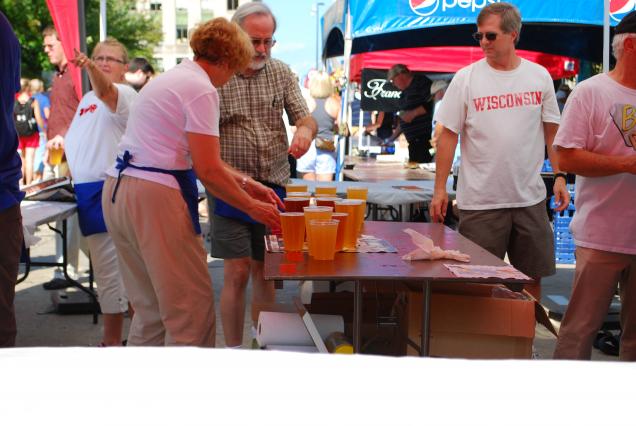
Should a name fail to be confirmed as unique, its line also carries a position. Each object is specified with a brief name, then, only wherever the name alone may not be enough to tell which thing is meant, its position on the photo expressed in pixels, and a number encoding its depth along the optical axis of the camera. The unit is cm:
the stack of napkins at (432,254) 306
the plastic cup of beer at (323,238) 303
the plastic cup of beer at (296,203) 339
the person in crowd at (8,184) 305
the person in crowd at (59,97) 659
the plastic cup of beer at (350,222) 327
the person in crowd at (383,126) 1493
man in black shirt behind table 1056
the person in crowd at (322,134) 1037
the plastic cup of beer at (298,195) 351
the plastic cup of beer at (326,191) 398
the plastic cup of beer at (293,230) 315
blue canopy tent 849
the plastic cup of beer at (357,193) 382
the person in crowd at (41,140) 1543
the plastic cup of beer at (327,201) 341
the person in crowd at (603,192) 345
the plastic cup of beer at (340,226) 317
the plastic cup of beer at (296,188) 379
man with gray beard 430
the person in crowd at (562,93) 1168
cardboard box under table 303
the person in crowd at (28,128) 1502
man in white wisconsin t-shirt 429
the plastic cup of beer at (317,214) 308
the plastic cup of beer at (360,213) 334
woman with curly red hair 323
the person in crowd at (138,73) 852
